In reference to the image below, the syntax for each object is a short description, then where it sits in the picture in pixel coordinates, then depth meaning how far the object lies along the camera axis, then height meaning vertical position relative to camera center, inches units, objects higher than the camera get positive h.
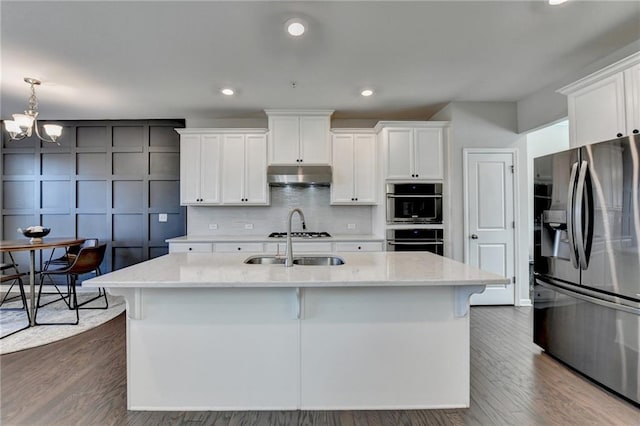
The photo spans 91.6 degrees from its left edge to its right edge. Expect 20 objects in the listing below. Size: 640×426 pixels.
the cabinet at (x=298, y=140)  166.9 +41.0
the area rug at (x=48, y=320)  116.3 -45.4
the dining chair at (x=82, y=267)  136.6 -22.4
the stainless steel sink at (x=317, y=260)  95.6 -13.7
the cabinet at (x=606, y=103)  86.2 +33.3
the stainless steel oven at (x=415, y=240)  156.3 -12.5
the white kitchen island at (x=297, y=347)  74.5 -31.4
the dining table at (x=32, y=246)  129.6 -12.1
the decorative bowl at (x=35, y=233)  145.2 -6.9
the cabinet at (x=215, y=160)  171.0 +31.3
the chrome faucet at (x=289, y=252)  80.7 -9.5
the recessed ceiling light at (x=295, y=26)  88.4 +54.7
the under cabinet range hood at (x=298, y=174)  162.7 +22.1
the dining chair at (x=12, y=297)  127.9 -41.5
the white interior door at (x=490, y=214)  158.6 +0.5
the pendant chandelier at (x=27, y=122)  128.0 +40.9
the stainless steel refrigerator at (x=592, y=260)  77.9 -13.0
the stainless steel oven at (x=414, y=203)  158.7 +6.3
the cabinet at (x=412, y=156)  161.2 +30.7
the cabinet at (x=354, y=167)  172.7 +27.2
